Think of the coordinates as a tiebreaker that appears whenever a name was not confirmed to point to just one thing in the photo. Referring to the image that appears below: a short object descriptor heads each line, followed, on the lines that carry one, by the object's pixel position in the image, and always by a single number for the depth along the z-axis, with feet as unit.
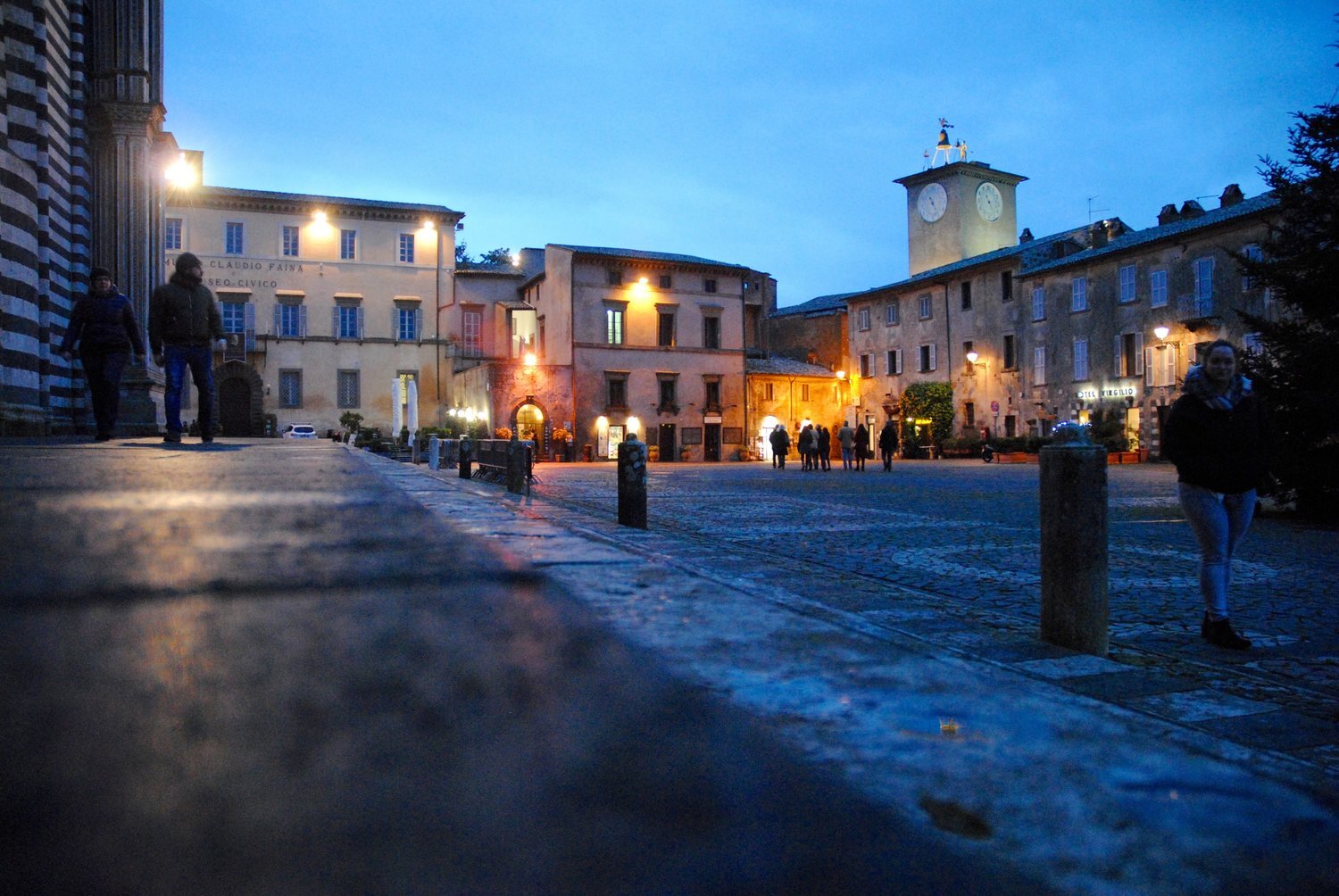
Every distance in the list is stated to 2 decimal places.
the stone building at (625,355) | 128.16
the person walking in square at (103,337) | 23.72
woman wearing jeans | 15.44
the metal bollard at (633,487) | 30.83
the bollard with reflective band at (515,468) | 49.93
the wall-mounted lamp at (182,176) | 73.97
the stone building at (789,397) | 147.64
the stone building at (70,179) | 27.84
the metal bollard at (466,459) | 65.72
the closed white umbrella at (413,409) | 92.79
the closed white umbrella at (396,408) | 95.25
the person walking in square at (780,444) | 100.94
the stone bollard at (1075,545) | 13.04
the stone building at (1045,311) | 105.40
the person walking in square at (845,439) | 95.76
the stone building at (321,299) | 133.80
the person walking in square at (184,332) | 21.77
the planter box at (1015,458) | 114.83
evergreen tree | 33.45
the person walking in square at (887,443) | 93.07
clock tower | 163.22
